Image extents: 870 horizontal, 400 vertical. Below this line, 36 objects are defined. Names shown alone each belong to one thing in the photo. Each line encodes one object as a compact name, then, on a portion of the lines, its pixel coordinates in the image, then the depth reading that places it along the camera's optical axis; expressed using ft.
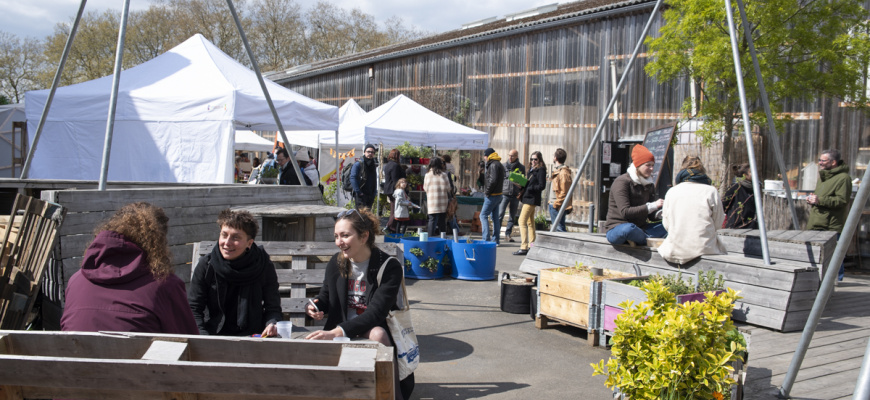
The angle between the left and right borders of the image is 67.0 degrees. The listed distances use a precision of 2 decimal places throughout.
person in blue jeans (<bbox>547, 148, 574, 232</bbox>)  41.06
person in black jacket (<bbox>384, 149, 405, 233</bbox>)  45.98
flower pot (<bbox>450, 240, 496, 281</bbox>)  30.42
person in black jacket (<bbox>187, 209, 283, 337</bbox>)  13.34
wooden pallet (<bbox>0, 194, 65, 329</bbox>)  14.61
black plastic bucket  24.34
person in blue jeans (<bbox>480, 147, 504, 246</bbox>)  40.16
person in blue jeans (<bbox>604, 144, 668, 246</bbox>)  22.53
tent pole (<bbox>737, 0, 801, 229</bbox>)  24.54
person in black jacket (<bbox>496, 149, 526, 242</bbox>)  42.39
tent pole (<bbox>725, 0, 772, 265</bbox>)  20.40
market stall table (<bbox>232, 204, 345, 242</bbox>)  21.09
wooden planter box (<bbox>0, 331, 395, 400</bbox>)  6.64
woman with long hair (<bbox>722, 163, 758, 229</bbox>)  31.81
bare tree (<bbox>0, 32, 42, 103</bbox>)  140.56
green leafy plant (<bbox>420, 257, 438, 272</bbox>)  30.89
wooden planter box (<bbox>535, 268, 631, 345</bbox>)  20.12
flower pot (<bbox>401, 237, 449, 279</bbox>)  30.89
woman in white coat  20.57
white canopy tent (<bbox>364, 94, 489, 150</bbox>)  52.19
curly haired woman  10.39
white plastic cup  11.77
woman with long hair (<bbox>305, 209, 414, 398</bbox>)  13.19
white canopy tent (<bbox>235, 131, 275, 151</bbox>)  77.87
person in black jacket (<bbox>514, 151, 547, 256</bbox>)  39.32
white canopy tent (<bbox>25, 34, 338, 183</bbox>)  39.04
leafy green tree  34.73
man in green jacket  29.07
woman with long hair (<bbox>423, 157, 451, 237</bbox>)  37.47
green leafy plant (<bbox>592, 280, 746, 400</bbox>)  10.55
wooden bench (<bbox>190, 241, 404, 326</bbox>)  16.84
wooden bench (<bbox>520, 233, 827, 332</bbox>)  19.04
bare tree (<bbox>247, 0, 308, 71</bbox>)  162.20
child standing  41.15
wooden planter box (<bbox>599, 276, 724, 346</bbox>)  18.61
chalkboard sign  37.09
